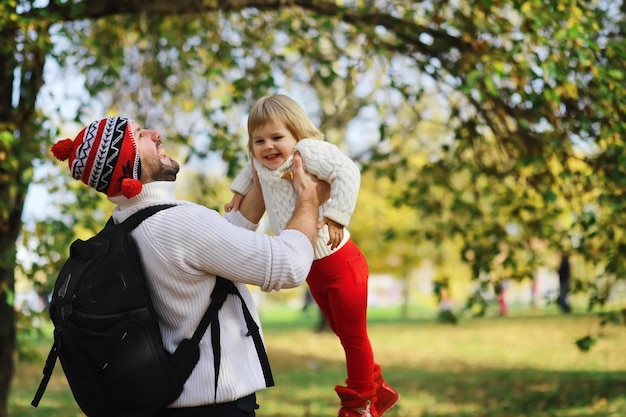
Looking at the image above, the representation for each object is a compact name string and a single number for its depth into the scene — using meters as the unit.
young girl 3.17
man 2.69
